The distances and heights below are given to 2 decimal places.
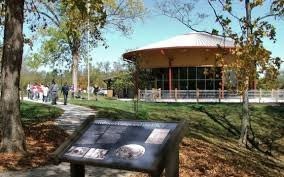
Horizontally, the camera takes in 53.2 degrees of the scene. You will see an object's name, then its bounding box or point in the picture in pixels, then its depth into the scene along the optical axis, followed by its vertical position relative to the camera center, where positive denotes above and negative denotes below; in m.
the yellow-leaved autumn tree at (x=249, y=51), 7.97 +1.11
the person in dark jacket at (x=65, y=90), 19.54 -0.08
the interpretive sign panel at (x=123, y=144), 3.49 -0.73
